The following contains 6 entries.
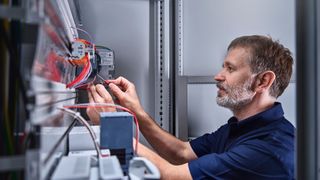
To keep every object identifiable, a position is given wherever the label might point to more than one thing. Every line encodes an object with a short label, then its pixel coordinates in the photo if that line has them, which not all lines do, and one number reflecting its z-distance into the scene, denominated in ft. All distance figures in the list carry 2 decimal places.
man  3.45
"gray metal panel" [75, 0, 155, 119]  4.58
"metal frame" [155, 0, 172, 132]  4.65
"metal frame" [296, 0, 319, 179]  1.62
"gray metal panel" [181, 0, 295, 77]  4.77
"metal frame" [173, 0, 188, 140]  4.66
